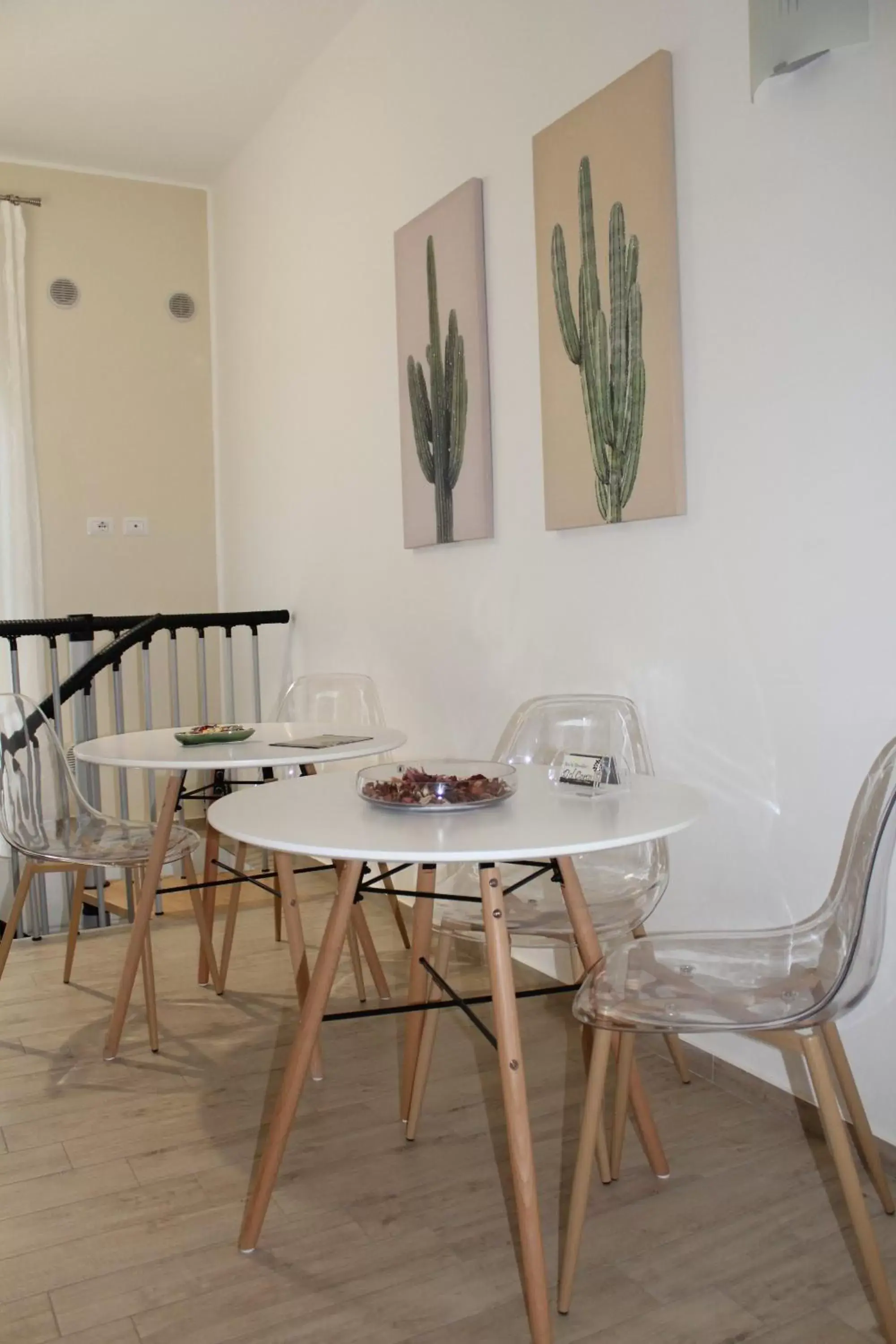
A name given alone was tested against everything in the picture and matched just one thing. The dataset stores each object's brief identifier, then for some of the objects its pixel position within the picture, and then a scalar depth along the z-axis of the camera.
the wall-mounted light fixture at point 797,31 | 1.82
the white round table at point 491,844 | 1.52
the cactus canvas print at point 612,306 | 2.34
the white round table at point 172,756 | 2.38
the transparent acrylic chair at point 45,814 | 2.72
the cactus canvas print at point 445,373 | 3.09
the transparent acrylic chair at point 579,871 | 2.06
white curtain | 4.85
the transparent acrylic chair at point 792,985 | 1.46
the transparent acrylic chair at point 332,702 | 3.38
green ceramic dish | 2.63
